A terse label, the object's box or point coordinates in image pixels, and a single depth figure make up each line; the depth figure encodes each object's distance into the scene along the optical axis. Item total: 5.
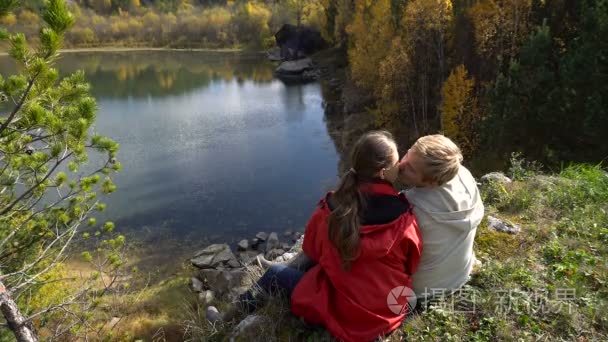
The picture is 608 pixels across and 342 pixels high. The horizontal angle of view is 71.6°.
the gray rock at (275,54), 59.32
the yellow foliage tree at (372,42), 24.31
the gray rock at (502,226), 4.19
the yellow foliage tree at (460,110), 16.88
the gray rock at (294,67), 47.25
